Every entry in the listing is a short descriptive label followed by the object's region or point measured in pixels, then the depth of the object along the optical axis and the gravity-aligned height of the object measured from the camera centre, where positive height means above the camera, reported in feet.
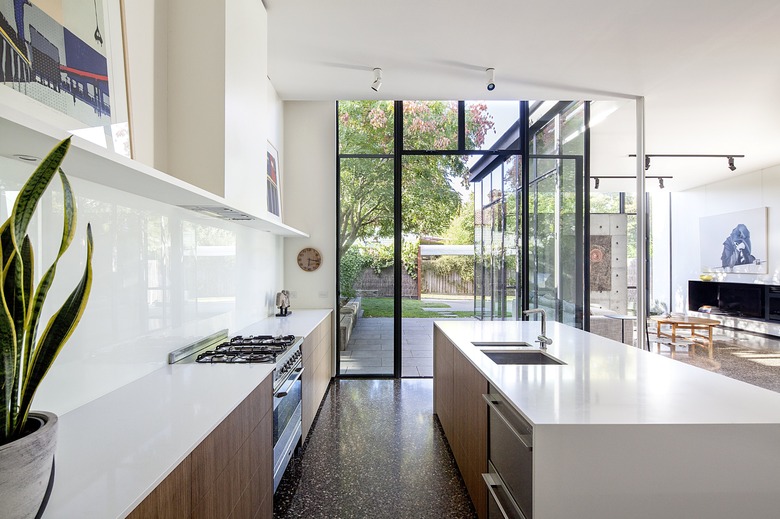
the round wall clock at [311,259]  15.26 +0.34
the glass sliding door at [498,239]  15.96 +1.17
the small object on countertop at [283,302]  12.92 -1.11
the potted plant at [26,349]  2.27 -0.52
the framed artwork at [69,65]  3.51 +2.08
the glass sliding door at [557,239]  14.44 +1.08
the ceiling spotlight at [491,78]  10.71 +5.26
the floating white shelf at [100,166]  2.74 +0.99
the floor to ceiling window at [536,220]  14.49 +1.84
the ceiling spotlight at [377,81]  10.72 +5.20
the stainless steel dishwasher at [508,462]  4.47 -2.47
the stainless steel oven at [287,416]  7.12 -2.91
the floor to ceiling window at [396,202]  15.67 +2.64
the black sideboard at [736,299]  23.57 -2.09
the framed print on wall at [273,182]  13.03 +2.90
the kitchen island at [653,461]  4.12 -2.02
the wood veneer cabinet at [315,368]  9.80 -2.92
